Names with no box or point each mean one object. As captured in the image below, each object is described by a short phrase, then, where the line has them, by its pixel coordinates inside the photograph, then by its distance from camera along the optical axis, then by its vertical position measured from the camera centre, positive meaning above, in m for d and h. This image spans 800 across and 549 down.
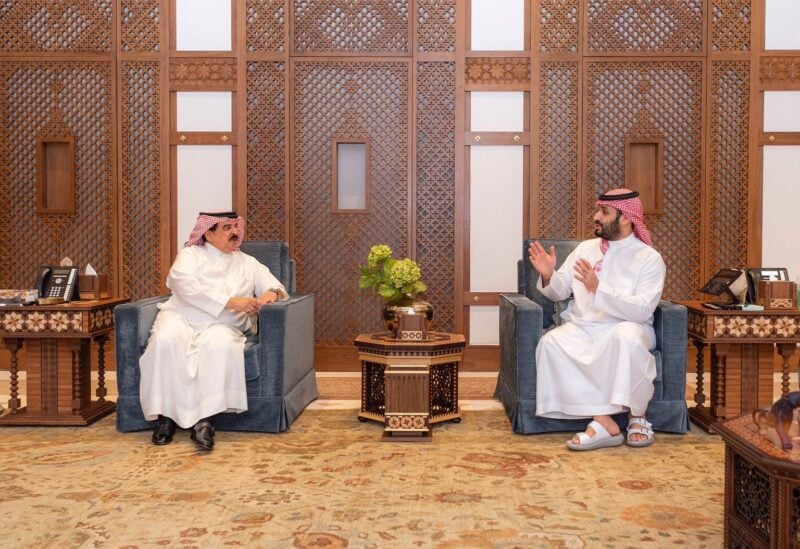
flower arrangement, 3.99 -0.19
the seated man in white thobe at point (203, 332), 3.69 -0.46
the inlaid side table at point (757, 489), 1.93 -0.67
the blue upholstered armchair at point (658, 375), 3.77 -0.65
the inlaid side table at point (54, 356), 3.98 -0.62
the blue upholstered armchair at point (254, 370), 3.83 -0.65
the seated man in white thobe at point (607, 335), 3.62 -0.46
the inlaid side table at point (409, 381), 3.76 -0.72
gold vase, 4.03 -0.36
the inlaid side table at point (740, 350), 3.87 -0.56
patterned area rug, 2.50 -0.96
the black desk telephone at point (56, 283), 4.15 -0.23
